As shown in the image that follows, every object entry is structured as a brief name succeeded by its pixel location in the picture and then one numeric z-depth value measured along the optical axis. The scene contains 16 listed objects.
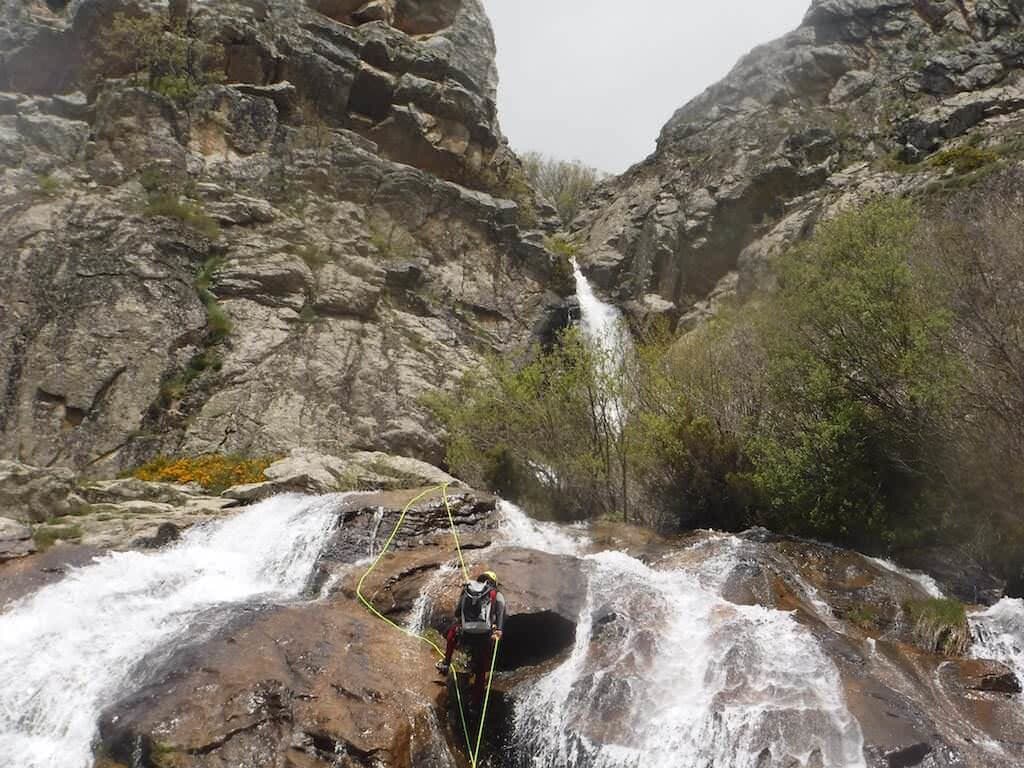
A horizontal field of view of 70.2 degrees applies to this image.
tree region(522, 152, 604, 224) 61.09
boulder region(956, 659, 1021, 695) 10.30
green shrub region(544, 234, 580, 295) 38.19
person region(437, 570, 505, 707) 9.76
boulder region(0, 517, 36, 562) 13.71
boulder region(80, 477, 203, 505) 18.22
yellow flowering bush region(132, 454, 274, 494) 21.12
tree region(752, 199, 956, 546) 15.79
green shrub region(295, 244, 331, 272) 30.78
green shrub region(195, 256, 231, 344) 26.73
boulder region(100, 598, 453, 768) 8.43
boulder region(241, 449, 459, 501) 19.30
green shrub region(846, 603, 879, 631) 12.41
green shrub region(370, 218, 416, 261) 33.66
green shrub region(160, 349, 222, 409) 24.50
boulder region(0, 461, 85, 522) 16.08
